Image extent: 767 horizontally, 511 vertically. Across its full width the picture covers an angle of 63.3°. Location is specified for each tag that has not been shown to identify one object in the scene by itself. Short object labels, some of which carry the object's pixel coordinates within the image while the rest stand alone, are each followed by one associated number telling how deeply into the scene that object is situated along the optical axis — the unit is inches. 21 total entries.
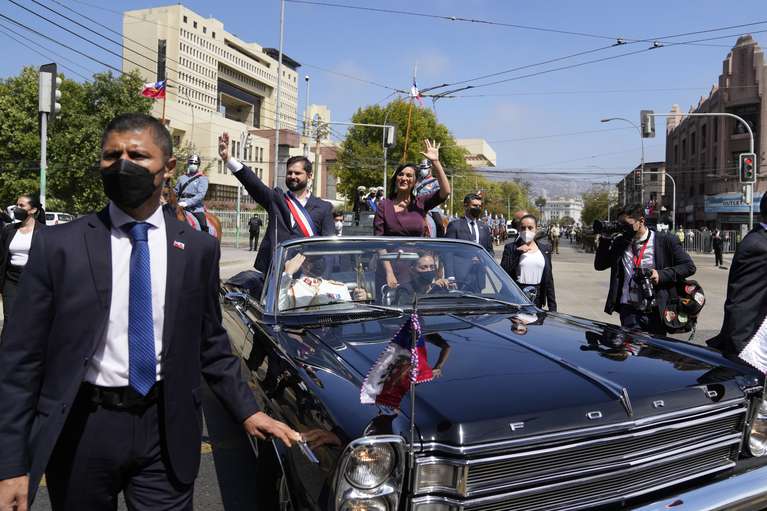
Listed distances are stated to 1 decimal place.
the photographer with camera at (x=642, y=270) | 202.7
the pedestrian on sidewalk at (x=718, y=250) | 1075.6
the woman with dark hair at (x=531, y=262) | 266.7
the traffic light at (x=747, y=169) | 895.1
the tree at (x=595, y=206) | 3809.1
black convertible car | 81.0
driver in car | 148.8
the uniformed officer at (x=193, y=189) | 320.2
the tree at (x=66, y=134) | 1194.0
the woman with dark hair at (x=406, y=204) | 222.8
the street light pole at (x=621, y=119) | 1368.8
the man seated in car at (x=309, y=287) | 144.9
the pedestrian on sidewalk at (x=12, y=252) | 269.4
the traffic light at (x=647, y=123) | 933.2
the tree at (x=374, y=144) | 2111.2
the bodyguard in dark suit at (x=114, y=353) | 71.8
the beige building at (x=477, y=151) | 5399.1
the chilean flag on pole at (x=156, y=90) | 999.7
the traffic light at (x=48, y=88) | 510.0
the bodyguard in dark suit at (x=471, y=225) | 280.8
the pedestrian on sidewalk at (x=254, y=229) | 1178.6
